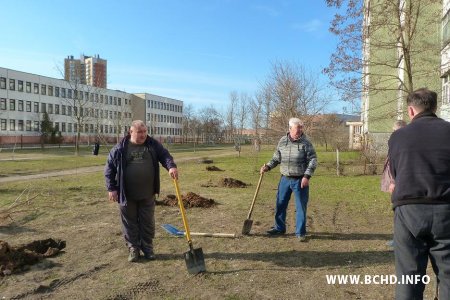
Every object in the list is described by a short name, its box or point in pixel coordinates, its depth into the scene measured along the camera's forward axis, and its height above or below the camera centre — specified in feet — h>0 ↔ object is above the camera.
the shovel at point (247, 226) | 22.66 -4.73
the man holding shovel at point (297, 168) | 21.47 -1.48
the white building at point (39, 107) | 211.82 +16.84
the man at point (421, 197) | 10.24 -1.41
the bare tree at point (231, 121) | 234.25 +10.60
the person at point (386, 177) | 19.10 -1.69
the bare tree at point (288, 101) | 99.45 +9.31
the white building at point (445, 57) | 54.95 +11.78
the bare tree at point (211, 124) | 330.26 +11.72
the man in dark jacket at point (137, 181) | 17.97 -1.87
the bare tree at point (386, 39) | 50.72 +13.02
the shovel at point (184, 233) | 22.36 -5.13
